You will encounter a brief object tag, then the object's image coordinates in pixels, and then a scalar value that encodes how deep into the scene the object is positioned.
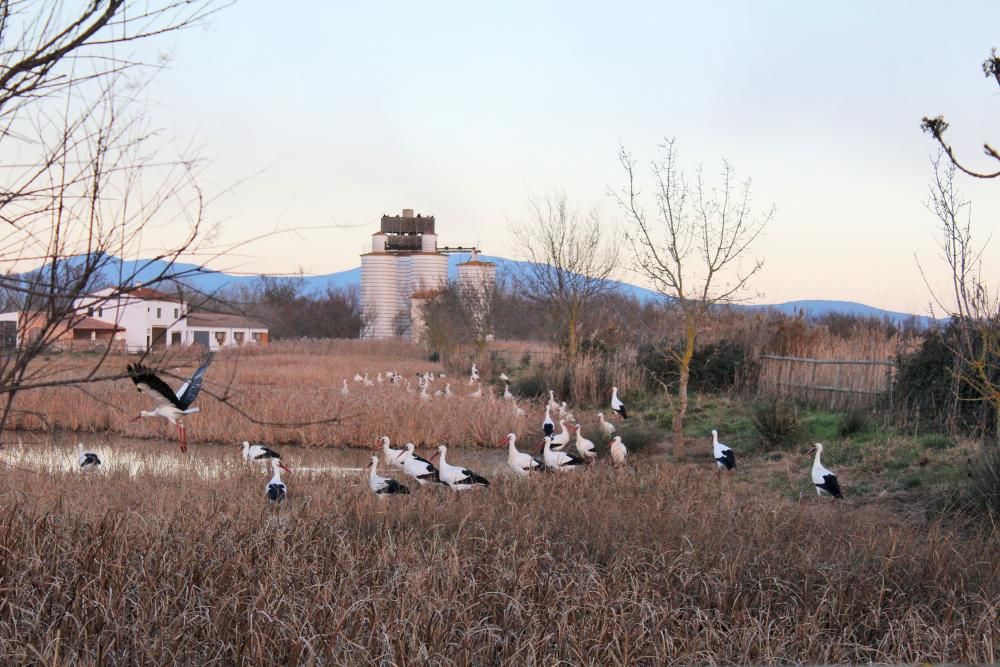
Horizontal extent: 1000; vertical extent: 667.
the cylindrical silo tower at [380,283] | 93.06
